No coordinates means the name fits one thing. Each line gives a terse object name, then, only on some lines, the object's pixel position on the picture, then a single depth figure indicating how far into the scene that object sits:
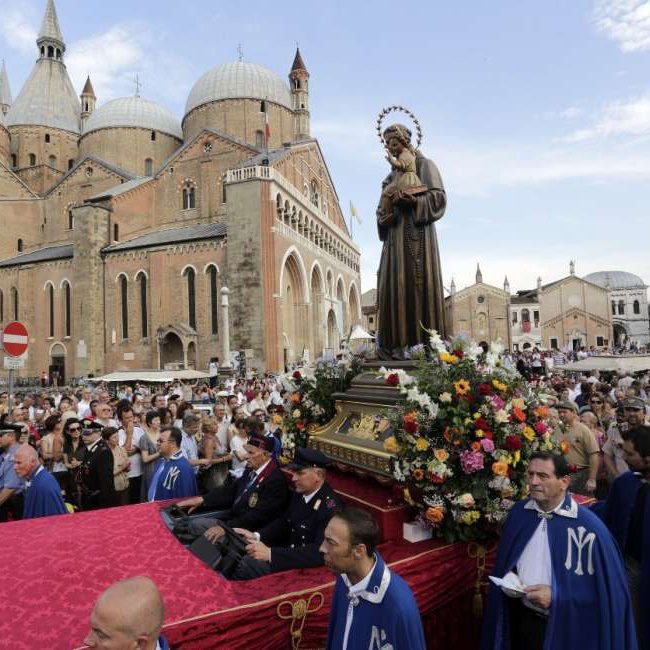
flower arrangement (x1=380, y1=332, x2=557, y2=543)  3.36
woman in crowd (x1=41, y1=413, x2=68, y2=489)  6.64
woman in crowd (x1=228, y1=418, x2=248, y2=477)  6.61
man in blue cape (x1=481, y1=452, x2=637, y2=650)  2.48
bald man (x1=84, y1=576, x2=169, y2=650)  1.52
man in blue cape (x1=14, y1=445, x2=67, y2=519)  4.55
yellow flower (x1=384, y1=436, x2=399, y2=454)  3.47
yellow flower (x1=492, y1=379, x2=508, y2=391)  3.62
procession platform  2.74
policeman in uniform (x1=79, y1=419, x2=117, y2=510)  5.59
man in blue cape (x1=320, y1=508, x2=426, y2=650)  2.06
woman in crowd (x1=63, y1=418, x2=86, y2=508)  6.27
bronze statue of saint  4.80
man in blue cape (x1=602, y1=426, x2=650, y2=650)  2.94
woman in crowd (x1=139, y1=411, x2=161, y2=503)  6.60
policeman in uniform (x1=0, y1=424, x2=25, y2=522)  4.97
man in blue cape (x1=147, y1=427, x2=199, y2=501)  5.47
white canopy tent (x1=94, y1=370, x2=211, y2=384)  20.89
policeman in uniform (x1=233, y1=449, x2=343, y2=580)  3.35
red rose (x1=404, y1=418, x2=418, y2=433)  3.39
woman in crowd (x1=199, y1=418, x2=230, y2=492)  6.90
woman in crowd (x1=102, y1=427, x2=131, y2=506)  5.76
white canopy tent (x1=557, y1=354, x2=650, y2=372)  15.60
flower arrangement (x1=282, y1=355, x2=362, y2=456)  5.34
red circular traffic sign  7.02
